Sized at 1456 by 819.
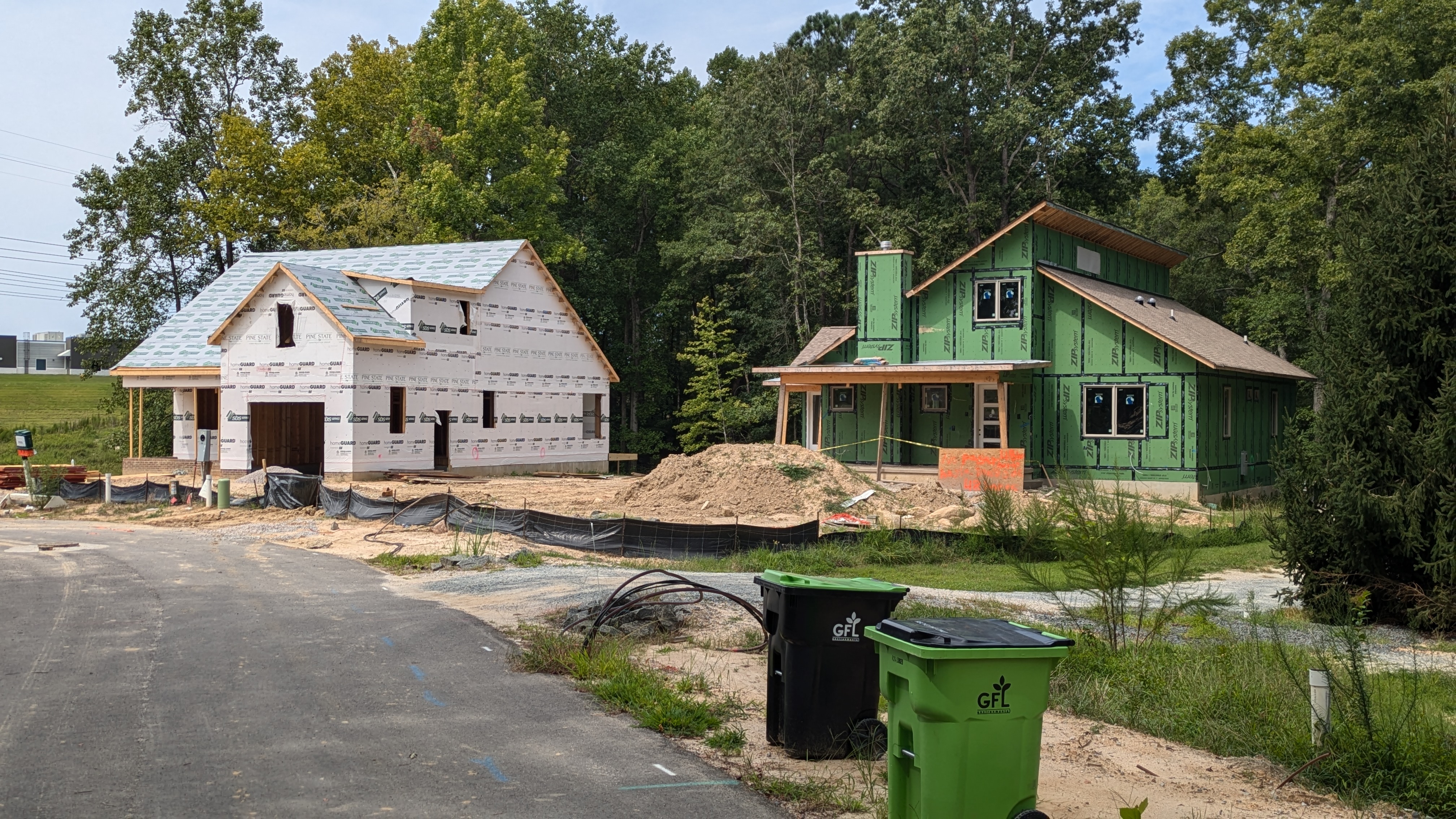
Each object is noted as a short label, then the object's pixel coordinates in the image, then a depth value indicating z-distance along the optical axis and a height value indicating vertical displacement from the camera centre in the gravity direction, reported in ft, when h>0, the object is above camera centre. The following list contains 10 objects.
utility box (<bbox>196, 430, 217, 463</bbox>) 109.19 -4.13
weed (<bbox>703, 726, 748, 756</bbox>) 23.91 -7.41
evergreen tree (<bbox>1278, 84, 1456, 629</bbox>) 37.27 -0.01
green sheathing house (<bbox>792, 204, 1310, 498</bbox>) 90.58 +4.50
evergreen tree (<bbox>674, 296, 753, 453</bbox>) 152.25 +3.23
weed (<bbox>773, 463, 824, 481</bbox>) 80.18 -4.56
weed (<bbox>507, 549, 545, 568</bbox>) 53.01 -7.50
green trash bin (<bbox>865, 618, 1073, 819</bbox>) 17.67 -5.08
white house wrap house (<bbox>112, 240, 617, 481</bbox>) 99.09 +4.18
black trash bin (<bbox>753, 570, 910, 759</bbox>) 23.13 -5.42
